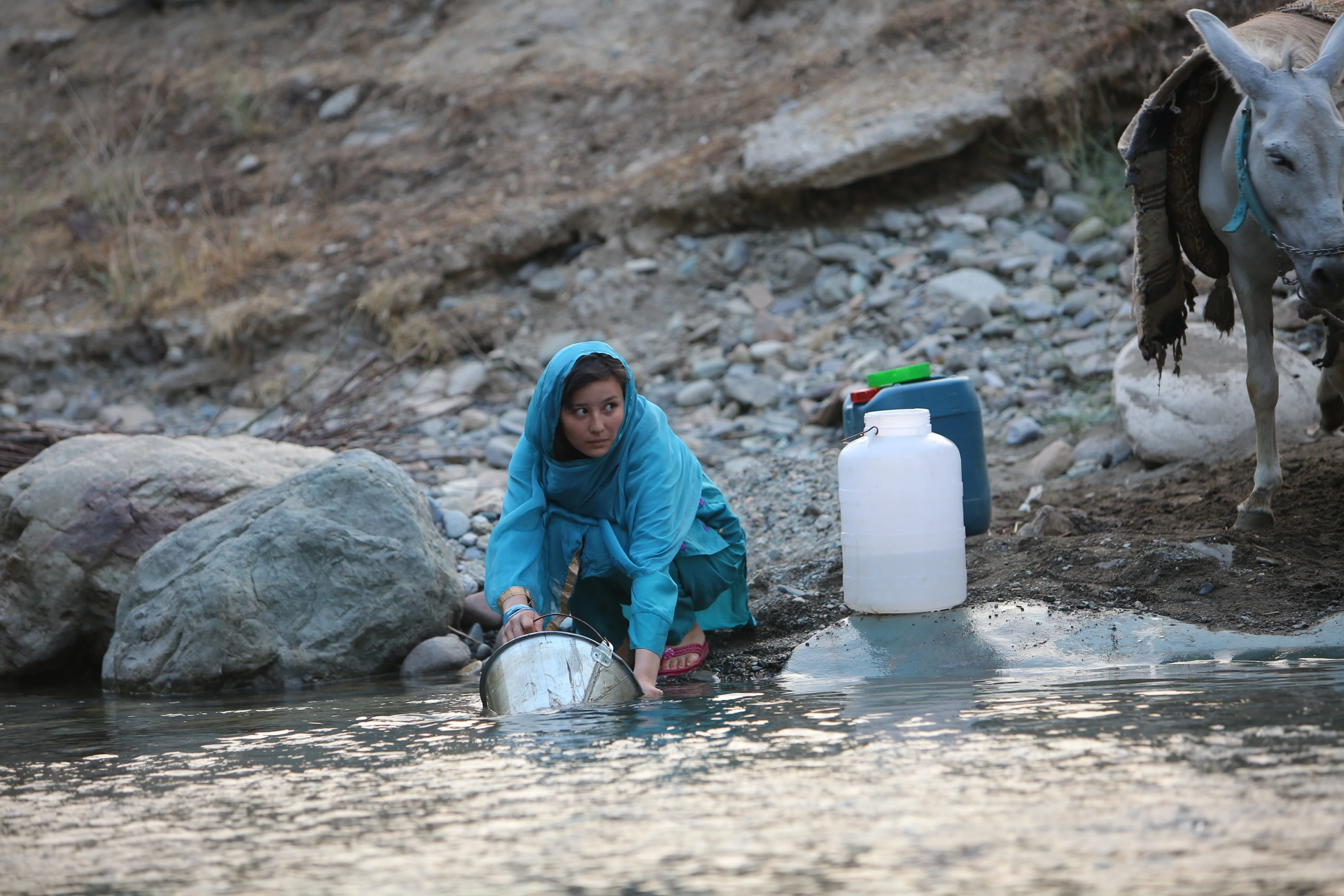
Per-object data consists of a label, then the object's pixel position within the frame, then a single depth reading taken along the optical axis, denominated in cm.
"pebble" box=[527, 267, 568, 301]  2173
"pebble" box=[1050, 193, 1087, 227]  1898
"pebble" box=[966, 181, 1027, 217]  1978
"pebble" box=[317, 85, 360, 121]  2766
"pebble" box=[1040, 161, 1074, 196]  1953
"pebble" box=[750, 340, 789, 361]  1848
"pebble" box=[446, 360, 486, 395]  2020
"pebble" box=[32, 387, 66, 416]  2255
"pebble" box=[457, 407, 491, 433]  1858
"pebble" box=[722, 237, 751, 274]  2086
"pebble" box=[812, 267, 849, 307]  1944
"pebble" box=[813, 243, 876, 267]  1995
